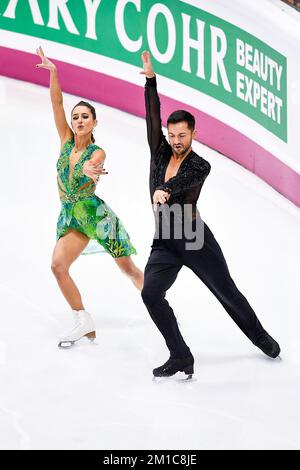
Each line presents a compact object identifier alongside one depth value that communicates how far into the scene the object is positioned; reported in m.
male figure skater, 6.93
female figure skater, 7.78
